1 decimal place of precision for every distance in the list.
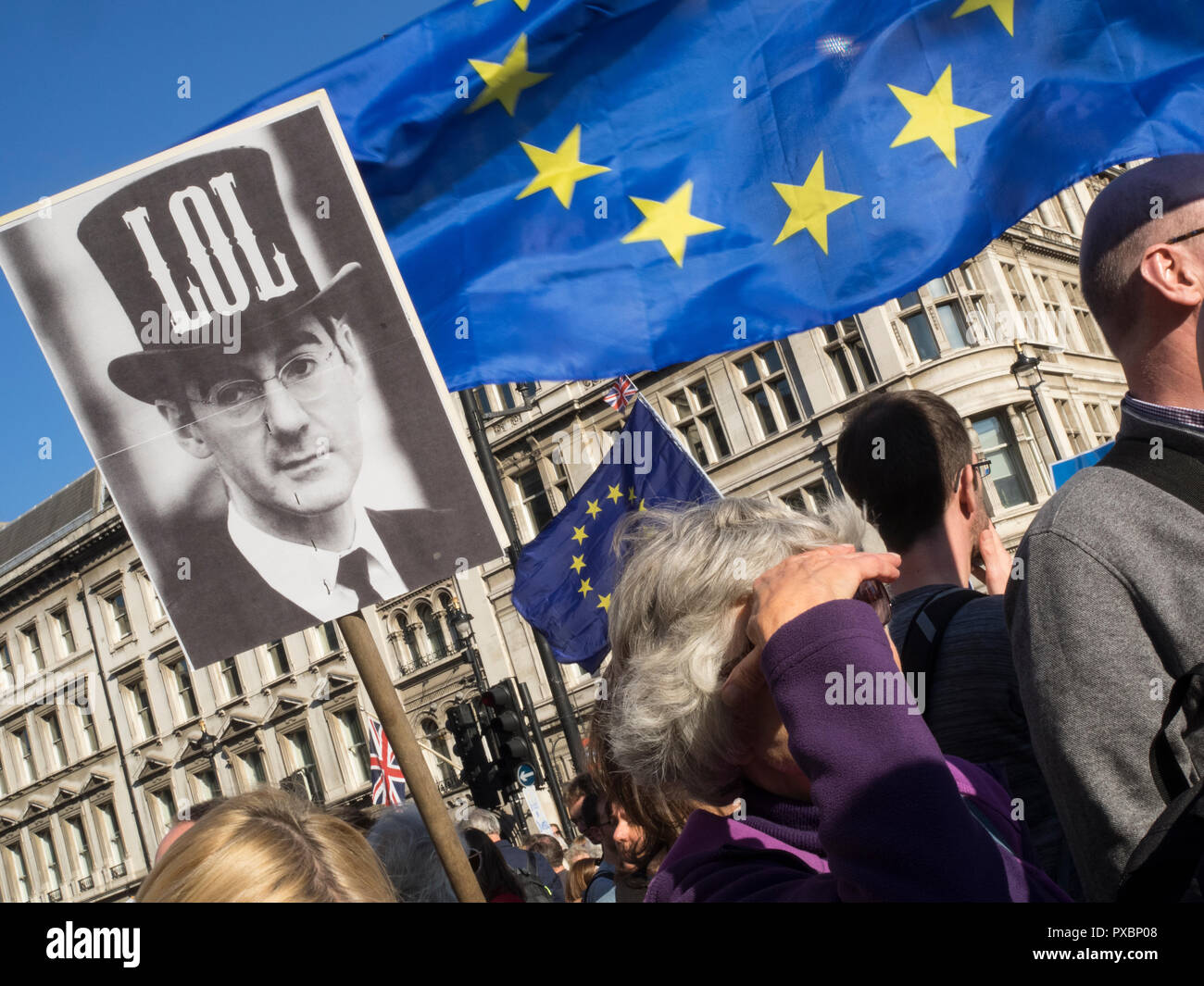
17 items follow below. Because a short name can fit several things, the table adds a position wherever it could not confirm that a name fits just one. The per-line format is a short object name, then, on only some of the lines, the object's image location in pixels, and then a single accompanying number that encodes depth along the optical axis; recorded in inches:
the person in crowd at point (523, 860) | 244.3
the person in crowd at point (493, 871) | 165.2
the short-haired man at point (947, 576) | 97.2
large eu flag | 145.6
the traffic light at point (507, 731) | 533.0
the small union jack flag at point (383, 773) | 598.9
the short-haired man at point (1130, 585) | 72.9
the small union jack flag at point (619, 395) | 710.4
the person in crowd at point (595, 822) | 159.9
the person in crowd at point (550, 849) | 360.2
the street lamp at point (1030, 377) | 995.3
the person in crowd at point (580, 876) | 232.0
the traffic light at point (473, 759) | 552.7
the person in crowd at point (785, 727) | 54.0
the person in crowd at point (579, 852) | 250.2
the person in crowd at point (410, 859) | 135.1
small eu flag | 273.4
